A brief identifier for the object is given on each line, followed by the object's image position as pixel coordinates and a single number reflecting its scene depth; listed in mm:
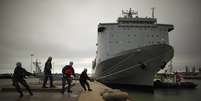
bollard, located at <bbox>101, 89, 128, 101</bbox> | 4843
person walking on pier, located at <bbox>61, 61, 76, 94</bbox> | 7540
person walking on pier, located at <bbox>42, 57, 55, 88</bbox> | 7833
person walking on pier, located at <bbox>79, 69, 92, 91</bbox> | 8649
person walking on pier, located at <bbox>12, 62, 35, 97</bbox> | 6172
